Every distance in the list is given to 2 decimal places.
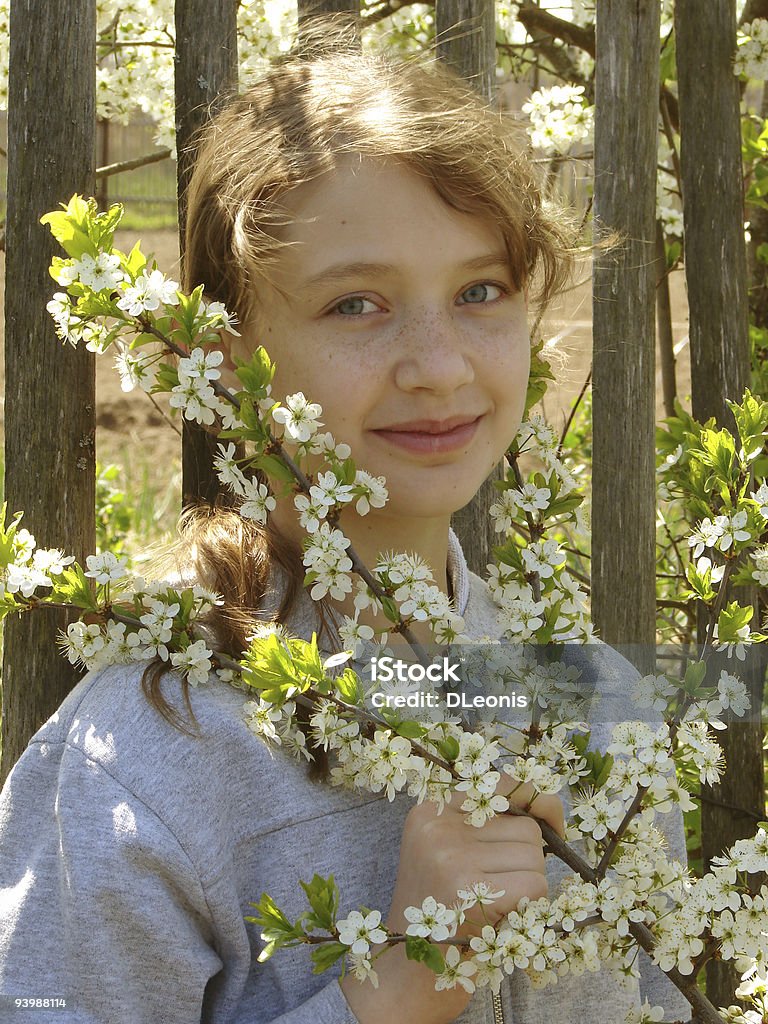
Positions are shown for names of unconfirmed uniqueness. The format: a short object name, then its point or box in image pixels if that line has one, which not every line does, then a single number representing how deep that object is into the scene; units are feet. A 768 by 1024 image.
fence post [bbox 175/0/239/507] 3.85
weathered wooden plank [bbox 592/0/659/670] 4.01
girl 3.26
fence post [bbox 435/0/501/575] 4.04
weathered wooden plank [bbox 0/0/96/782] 3.64
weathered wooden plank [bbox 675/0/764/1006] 4.15
